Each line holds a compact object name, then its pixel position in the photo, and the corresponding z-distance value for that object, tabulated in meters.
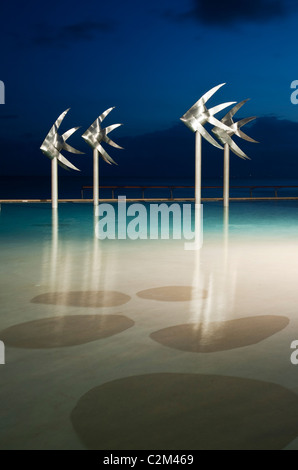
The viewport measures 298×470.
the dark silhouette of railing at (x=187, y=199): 27.44
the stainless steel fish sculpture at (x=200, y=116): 20.22
